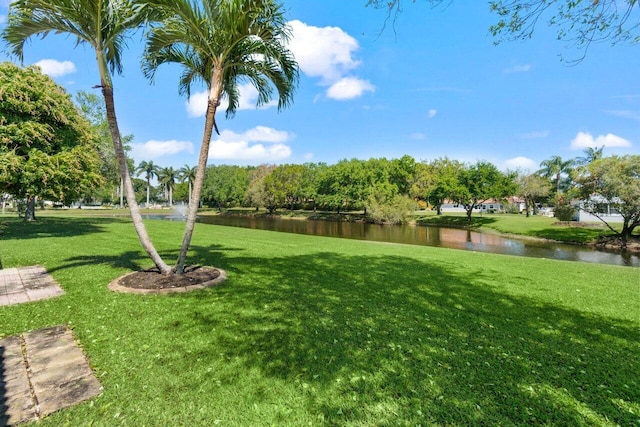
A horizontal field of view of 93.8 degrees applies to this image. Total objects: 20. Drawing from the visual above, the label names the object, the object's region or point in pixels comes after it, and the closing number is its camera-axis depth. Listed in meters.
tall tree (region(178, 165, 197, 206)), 77.08
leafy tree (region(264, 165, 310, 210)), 53.75
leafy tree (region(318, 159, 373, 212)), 45.91
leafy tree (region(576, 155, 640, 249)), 18.95
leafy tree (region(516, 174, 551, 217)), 48.25
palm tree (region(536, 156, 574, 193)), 52.17
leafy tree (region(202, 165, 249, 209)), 64.44
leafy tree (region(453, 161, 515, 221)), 37.69
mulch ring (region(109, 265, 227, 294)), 5.52
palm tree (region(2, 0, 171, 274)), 5.18
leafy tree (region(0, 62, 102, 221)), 10.10
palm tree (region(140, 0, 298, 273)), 5.44
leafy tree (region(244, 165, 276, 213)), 54.66
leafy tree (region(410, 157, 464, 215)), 39.56
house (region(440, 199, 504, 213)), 63.25
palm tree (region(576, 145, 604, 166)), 47.33
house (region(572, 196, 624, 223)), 20.32
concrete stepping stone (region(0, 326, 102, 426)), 2.51
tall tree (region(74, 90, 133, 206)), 23.53
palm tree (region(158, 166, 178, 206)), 82.62
